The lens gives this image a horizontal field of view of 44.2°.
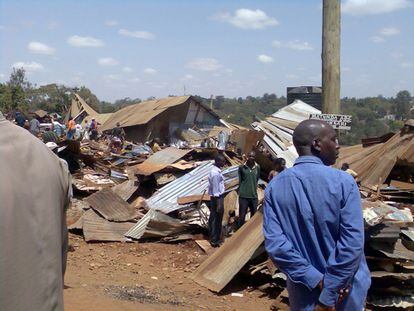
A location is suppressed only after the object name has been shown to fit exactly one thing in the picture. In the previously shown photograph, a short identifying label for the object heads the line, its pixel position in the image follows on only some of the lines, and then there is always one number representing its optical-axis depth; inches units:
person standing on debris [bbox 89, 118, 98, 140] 1013.5
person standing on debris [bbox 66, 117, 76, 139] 851.9
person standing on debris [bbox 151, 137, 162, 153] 728.8
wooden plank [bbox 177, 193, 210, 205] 439.8
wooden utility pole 259.9
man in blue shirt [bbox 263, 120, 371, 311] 110.5
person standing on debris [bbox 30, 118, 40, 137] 659.9
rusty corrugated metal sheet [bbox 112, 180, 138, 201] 492.4
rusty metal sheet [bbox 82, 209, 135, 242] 412.8
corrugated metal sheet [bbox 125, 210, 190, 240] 412.5
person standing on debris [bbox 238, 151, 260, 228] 406.9
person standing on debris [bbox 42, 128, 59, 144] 608.7
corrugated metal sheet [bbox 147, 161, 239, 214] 455.5
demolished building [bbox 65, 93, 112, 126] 1319.6
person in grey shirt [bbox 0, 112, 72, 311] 65.9
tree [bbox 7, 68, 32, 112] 1604.3
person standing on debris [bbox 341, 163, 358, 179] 409.2
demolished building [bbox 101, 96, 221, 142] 1007.0
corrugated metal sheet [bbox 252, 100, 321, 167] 539.5
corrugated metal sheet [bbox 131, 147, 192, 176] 506.4
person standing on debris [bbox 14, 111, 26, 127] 622.7
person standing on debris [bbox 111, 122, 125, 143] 962.2
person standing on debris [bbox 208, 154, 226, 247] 399.5
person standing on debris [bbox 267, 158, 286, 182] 394.9
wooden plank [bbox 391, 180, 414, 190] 414.3
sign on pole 259.2
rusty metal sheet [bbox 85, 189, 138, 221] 439.2
